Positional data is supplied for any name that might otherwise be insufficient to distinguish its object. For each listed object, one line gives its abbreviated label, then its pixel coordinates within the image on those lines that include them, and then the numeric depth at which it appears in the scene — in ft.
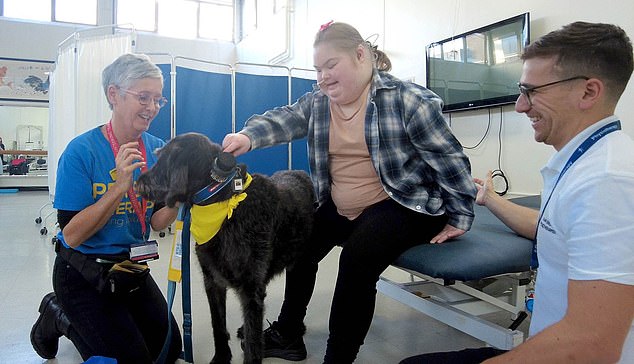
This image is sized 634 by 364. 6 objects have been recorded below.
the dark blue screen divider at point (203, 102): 16.42
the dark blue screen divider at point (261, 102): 17.47
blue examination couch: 4.81
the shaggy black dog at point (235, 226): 5.44
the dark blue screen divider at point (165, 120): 16.26
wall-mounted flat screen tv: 12.15
